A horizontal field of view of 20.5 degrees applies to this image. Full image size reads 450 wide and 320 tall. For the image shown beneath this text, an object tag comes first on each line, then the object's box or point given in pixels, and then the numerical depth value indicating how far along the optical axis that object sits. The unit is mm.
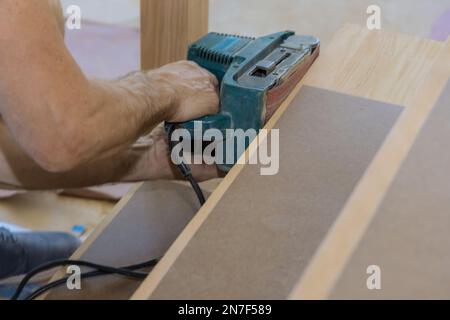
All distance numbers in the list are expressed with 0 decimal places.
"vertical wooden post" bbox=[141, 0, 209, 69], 2302
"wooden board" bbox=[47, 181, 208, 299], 2030
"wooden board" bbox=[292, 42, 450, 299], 1434
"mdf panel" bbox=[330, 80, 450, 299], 1451
